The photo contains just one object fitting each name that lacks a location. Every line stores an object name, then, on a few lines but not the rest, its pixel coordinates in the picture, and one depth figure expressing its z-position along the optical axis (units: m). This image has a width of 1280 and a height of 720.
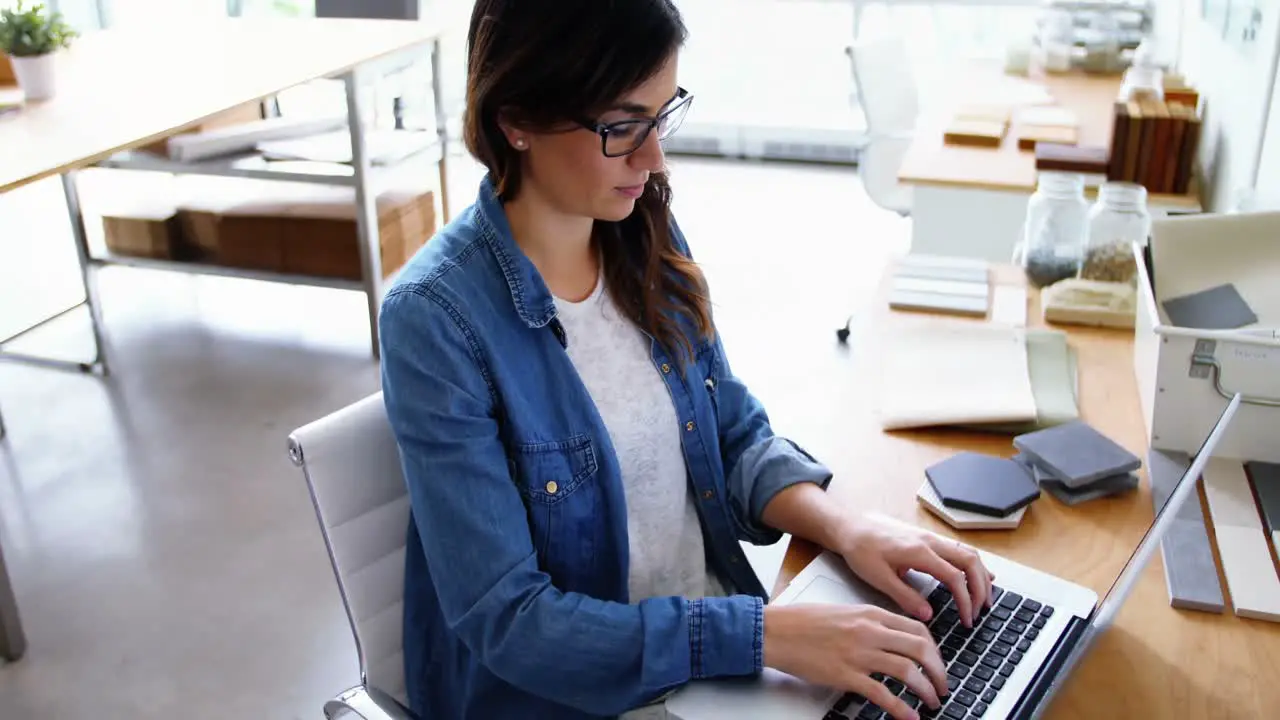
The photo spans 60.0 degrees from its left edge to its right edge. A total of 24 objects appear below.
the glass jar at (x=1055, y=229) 1.92
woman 1.02
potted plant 2.82
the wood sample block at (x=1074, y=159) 2.61
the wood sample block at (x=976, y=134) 3.01
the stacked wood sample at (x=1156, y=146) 2.51
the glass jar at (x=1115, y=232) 1.86
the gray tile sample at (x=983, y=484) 1.26
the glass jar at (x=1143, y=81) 2.80
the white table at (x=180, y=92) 2.44
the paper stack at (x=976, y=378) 1.46
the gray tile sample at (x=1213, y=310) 1.42
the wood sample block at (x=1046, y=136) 2.97
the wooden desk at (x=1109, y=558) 1.02
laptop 0.97
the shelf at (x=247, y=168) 3.26
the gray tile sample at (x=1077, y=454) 1.29
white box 1.29
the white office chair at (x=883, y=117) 3.61
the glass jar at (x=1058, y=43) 3.86
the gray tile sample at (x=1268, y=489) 1.23
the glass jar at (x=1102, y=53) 3.83
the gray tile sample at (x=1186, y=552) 1.13
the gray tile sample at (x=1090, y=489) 1.30
